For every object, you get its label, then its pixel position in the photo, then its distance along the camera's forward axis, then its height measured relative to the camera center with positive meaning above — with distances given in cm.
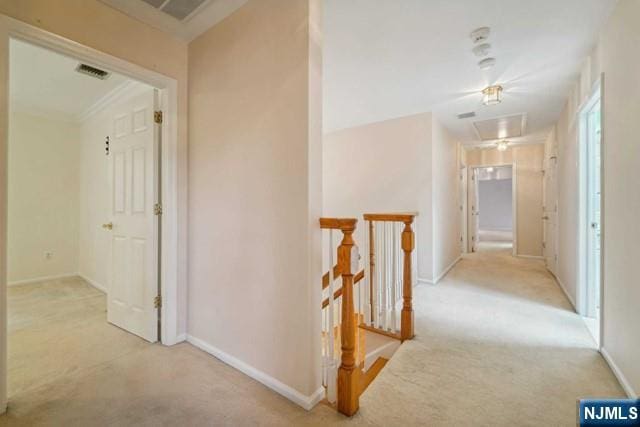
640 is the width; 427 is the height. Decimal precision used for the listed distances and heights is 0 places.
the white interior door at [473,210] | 641 +6
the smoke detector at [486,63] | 242 +140
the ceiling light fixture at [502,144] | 519 +137
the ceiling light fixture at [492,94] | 299 +136
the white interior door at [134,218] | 215 -5
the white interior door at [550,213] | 406 -1
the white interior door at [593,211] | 255 +1
